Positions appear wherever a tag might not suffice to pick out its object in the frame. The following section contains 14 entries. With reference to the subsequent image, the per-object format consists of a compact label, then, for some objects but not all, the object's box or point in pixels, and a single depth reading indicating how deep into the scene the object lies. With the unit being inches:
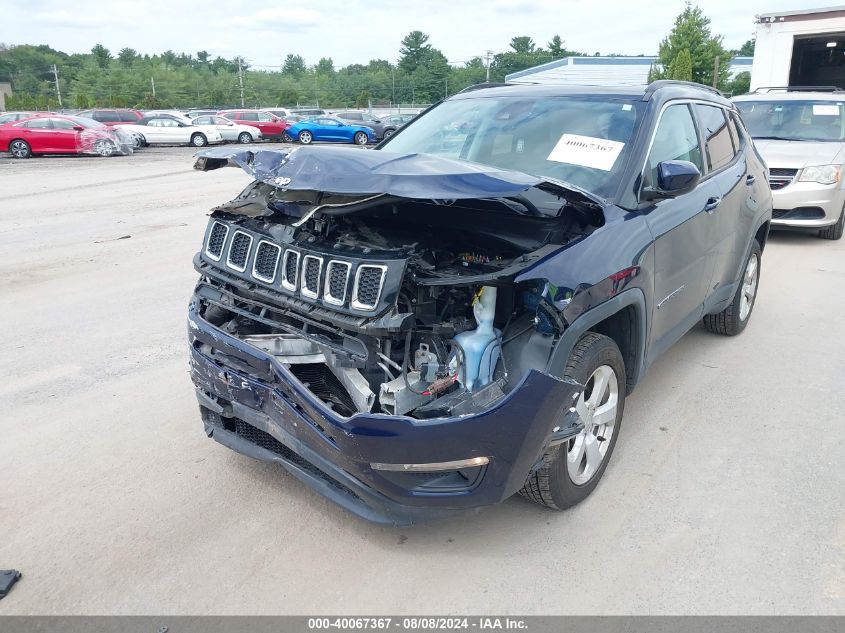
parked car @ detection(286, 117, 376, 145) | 1248.8
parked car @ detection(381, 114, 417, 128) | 1382.9
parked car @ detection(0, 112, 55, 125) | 957.8
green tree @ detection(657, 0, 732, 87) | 1411.2
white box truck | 786.8
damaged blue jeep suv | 101.9
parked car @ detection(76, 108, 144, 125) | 1155.3
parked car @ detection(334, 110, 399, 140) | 1327.5
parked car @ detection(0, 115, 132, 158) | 898.1
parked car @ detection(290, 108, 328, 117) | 1602.6
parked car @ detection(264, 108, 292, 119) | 1511.1
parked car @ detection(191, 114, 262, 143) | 1213.7
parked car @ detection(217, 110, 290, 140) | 1294.3
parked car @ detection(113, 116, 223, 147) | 1145.4
